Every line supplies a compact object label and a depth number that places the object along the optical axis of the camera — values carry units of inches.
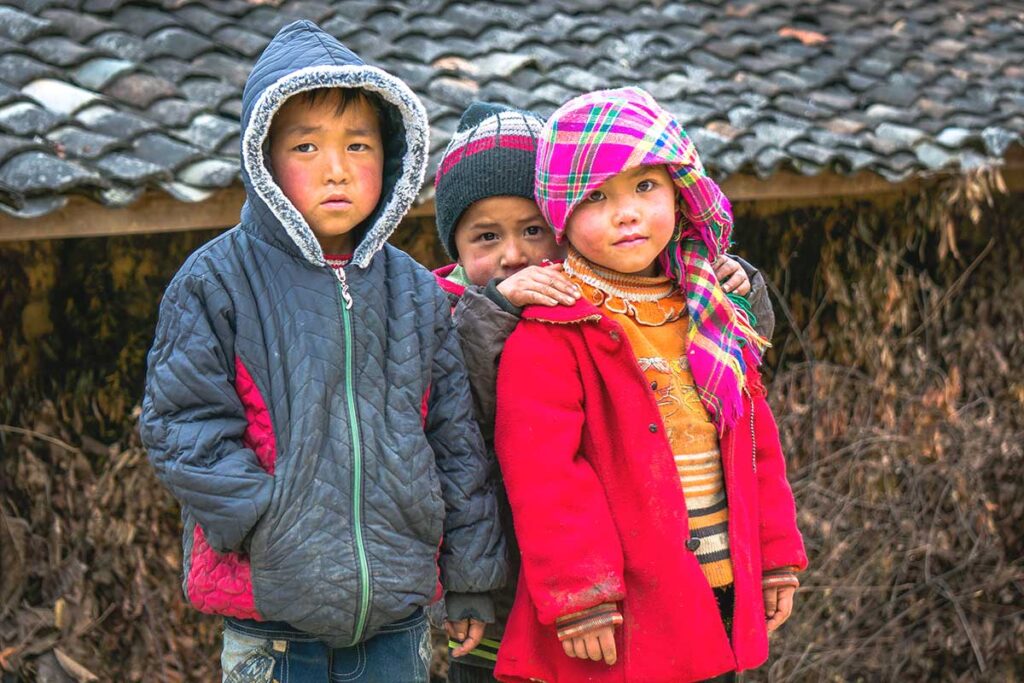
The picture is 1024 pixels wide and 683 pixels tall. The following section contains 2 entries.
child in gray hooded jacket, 82.9
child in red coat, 92.7
